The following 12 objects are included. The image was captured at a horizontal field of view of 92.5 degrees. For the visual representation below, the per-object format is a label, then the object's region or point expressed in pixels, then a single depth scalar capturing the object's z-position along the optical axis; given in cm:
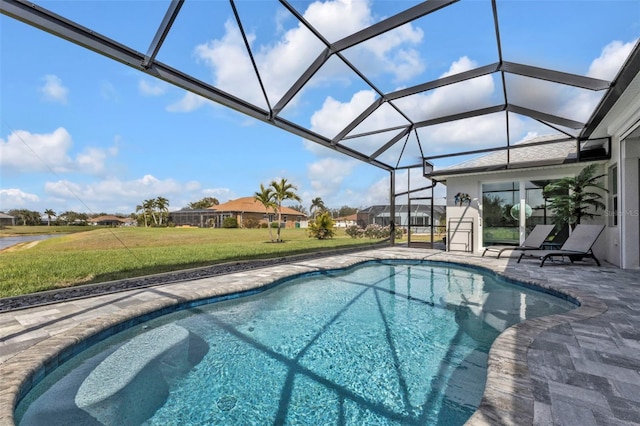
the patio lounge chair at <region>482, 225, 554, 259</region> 901
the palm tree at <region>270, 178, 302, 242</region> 1881
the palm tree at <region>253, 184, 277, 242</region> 1875
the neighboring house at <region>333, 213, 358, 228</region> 2448
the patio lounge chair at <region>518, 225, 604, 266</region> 757
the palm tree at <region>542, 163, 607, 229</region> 845
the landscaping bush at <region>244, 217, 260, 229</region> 2623
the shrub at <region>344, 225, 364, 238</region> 2090
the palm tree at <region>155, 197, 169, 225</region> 1740
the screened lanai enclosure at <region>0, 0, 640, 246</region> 437
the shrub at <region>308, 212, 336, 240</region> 1928
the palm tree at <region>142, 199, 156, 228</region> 1643
